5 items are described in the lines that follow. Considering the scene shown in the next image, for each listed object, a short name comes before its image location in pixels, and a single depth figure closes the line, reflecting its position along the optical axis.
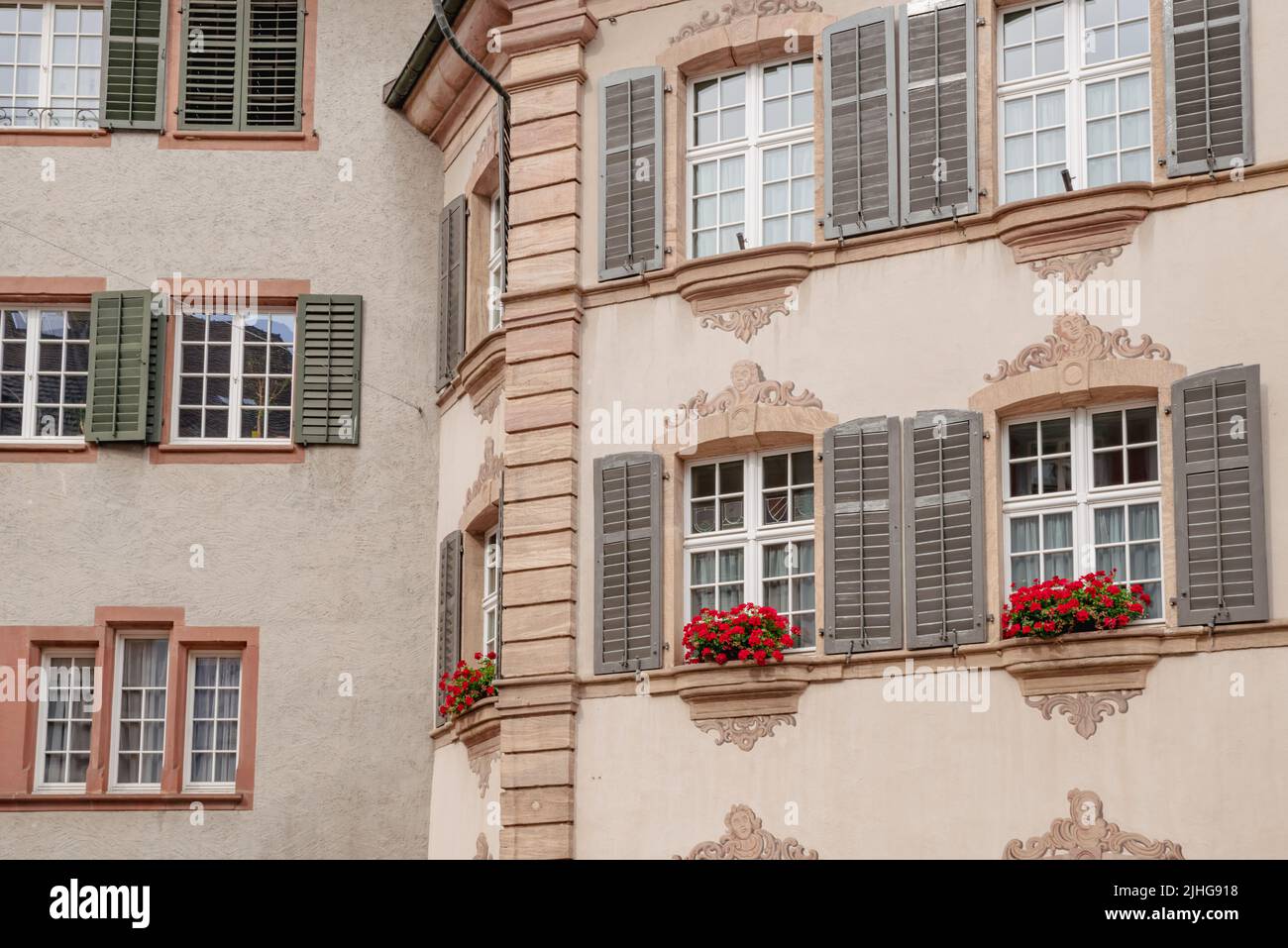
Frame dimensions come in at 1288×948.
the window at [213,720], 19.70
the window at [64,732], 19.72
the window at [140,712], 19.72
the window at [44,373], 20.53
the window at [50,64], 21.12
